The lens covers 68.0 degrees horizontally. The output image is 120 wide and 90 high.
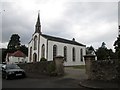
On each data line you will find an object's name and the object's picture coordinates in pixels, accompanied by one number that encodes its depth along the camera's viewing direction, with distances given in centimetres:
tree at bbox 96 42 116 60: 3114
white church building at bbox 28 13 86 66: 2175
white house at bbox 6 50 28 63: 3414
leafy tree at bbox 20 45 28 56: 4466
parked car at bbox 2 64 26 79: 814
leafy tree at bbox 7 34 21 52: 4509
